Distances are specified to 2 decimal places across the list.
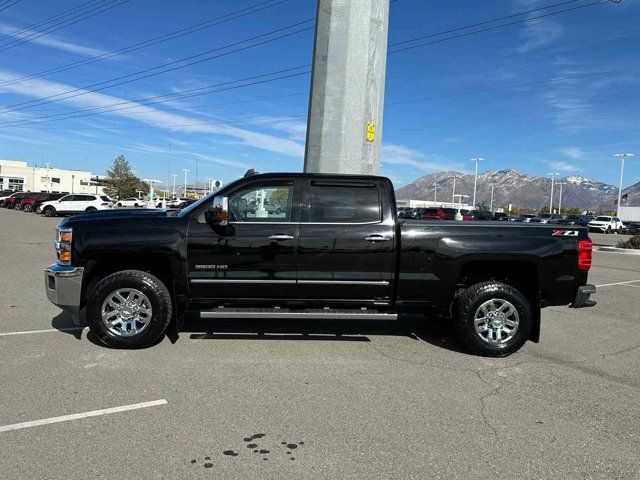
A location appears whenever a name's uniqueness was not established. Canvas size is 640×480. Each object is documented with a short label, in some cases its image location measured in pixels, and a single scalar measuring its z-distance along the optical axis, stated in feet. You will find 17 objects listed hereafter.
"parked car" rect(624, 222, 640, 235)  188.85
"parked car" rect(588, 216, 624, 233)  196.03
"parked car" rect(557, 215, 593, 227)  192.71
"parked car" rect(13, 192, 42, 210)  150.29
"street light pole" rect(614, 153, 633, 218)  237.25
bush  79.20
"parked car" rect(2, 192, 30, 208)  161.84
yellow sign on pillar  39.27
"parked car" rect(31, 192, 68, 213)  144.46
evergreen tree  351.05
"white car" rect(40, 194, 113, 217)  122.52
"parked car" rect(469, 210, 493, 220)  184.24
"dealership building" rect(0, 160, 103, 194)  377.01
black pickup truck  18.45
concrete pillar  38.75
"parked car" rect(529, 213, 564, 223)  202.76
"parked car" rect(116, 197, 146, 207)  226.99
